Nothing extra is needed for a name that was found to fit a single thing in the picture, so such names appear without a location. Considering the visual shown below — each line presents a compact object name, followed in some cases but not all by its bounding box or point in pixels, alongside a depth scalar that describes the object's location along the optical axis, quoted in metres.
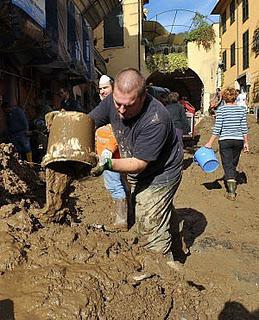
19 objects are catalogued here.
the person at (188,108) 13.98
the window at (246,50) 25.30
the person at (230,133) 7.15
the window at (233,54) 27.66
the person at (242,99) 18.15
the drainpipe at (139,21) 26.59
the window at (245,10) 25.30
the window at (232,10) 28.36
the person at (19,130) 7.99
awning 14.18
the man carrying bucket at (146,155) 3.33
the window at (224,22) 30.75
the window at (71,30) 10.87
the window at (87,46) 13.31
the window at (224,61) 29.44
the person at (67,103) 8.98
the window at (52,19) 8.71
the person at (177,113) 8.57
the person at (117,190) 5.05
